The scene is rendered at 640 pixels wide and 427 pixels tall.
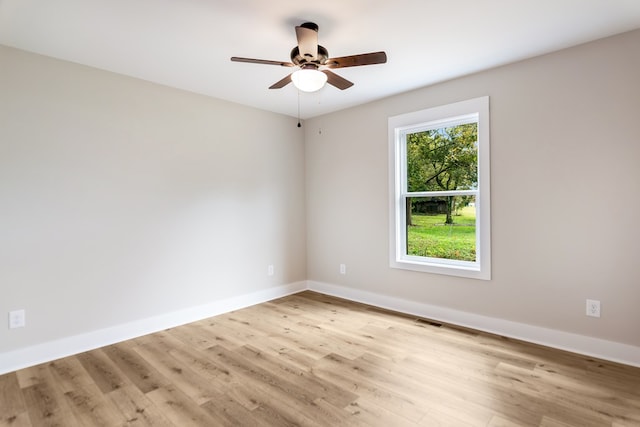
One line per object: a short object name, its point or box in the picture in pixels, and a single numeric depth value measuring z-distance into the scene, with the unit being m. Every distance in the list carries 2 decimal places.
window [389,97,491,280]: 3.21
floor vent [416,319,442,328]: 3.36
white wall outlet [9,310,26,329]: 2.57
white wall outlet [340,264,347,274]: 4.40
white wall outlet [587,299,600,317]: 2.63
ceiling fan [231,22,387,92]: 2.15
